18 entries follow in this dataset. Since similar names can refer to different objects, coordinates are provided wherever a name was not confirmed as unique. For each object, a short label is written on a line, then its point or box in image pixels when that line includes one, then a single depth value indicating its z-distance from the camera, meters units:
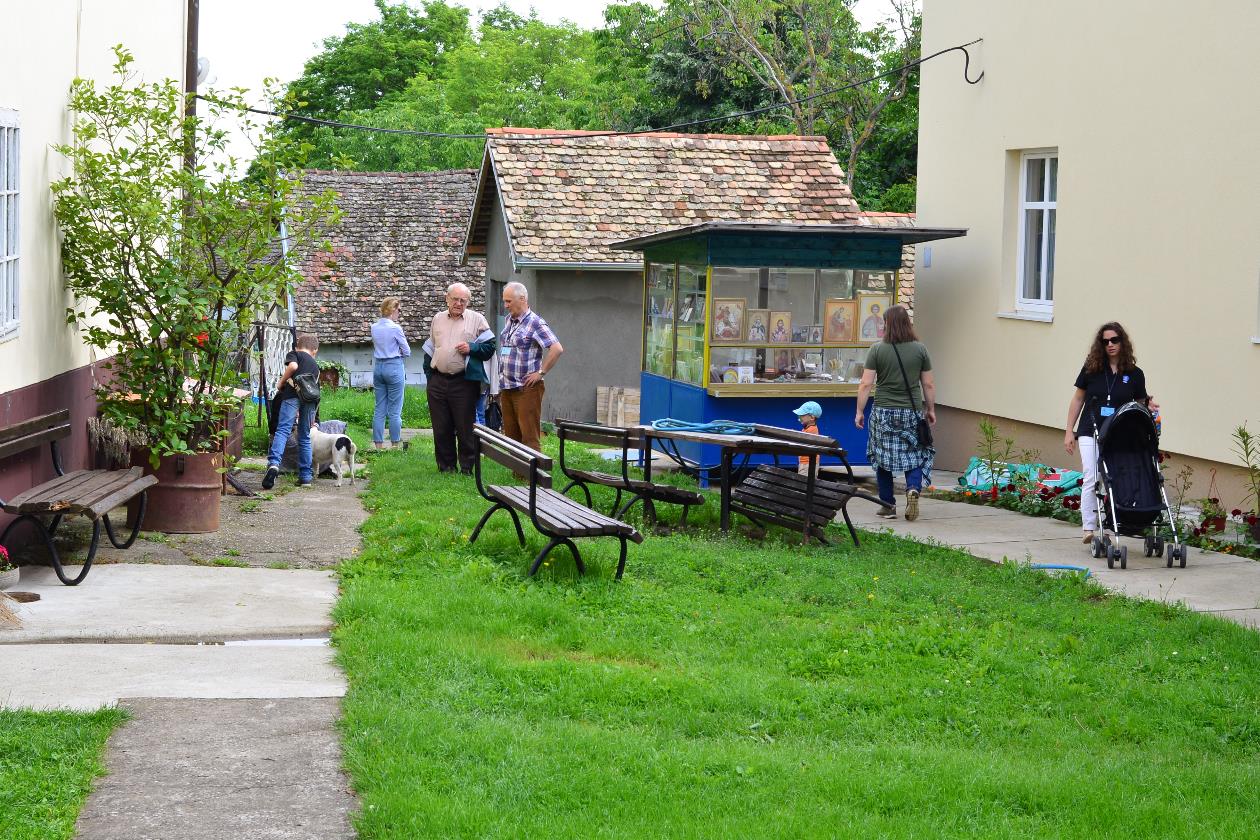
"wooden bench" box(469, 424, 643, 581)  8.43
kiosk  14.19
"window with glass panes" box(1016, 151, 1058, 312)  14.69
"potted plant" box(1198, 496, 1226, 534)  10.90
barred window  8.84
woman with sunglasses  10.29
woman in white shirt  16.38
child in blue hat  13.14
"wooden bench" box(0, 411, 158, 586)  8.08
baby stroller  9.92
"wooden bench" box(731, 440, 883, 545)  10.61
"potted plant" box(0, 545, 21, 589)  7.71
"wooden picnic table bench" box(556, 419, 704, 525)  11.08
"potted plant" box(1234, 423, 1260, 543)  10.80
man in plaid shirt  13.21
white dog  14.16
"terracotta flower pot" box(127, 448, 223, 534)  10.17
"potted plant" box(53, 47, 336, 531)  10.02
